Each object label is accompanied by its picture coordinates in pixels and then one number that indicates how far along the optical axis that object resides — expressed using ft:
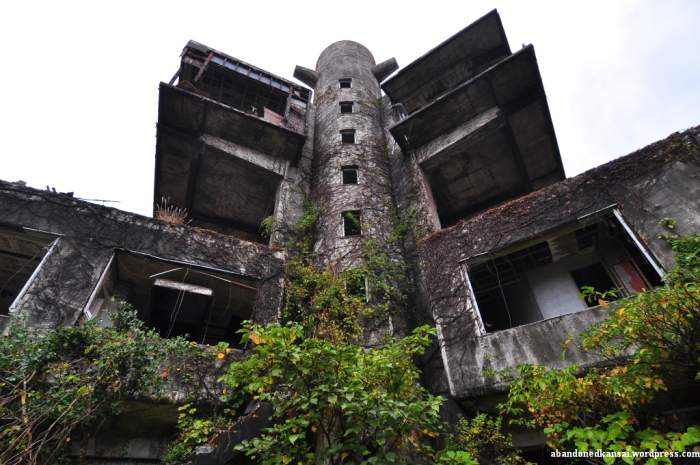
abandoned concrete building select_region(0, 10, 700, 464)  26.07
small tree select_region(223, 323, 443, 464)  16.30
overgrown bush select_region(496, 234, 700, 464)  14.52
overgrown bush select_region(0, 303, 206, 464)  18.43
